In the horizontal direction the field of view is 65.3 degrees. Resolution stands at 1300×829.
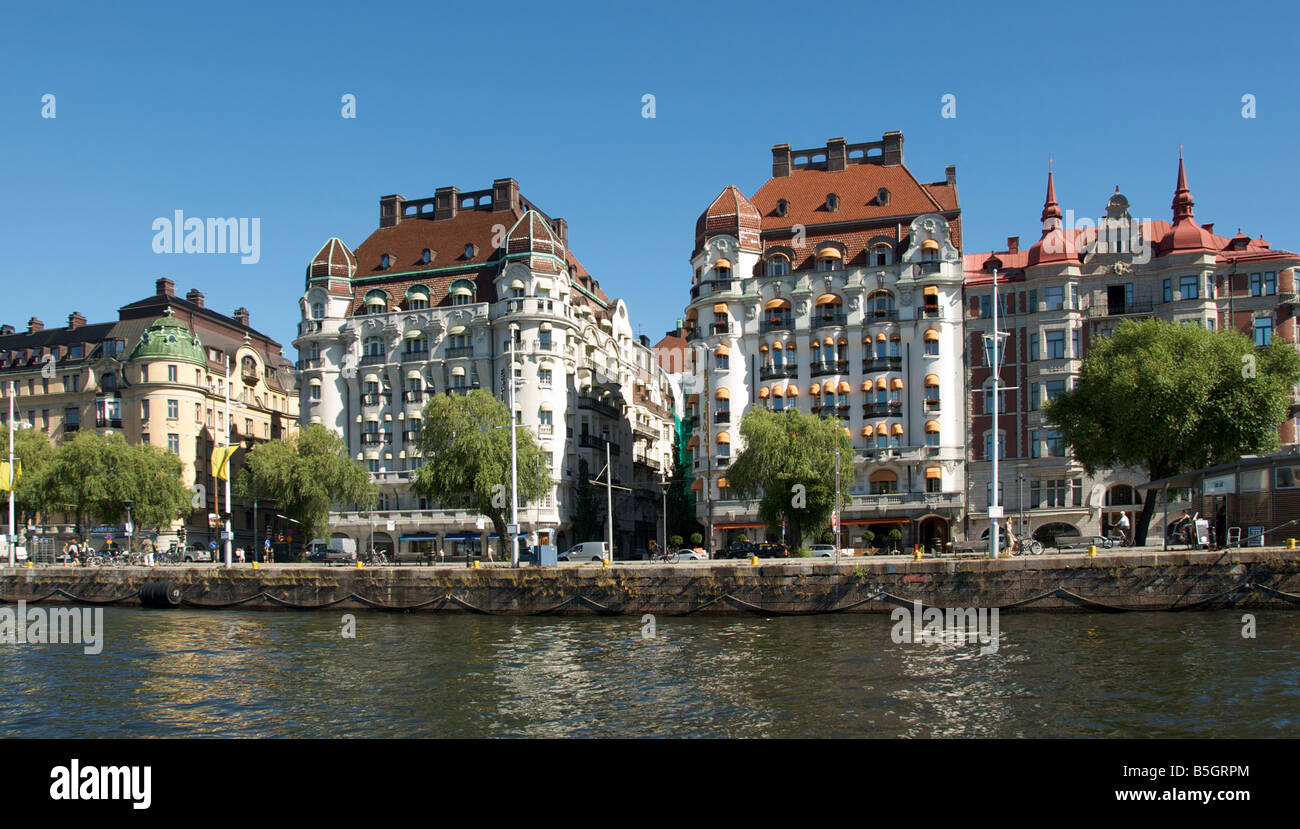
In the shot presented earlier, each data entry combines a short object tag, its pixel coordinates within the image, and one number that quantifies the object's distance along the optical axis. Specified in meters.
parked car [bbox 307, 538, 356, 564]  81.00
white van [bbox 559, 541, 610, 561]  74.14
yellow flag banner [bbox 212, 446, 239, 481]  69.06
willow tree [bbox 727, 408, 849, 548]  78.62
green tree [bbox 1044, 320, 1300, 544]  64.38
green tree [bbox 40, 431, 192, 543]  92.75
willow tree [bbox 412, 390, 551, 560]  78.94
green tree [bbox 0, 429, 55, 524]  94.25
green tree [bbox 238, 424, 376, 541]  91.00
